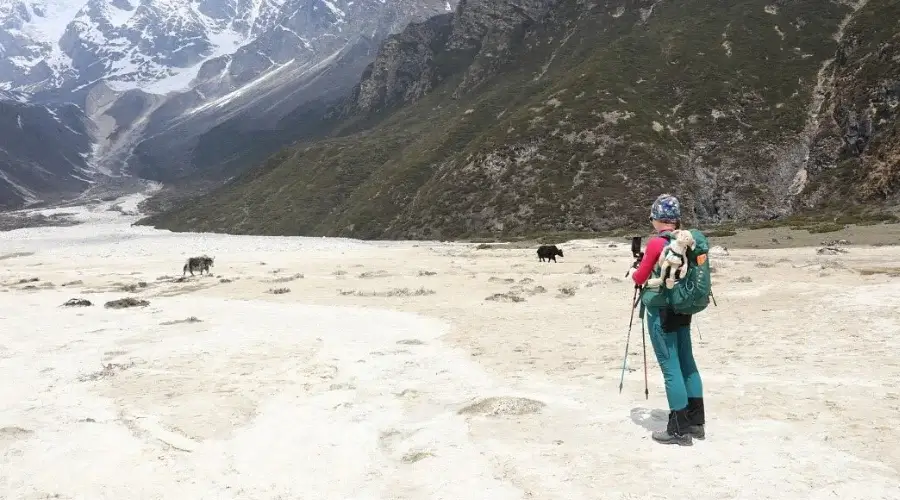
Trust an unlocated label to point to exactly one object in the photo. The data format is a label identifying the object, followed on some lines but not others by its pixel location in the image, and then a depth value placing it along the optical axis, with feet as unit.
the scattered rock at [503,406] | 28.22
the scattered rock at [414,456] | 23.13
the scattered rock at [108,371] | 38.08
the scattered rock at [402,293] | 81.61
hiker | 23.48
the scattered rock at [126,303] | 73.56
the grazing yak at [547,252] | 130.62
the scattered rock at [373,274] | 109.60
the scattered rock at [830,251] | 109.29
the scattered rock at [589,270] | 101.19
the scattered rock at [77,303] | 74.45
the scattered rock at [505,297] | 71.05
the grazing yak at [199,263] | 122.42
